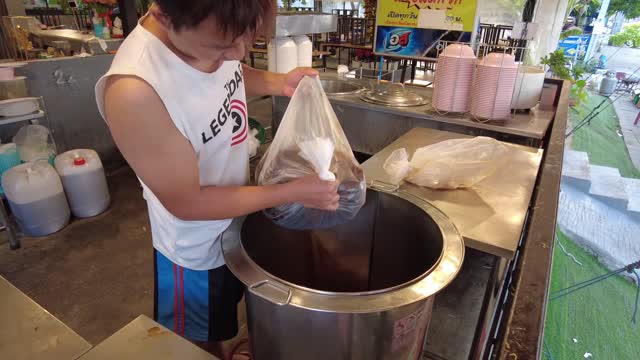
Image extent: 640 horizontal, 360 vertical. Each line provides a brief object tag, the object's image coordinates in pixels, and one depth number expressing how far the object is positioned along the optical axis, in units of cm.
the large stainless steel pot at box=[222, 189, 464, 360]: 67
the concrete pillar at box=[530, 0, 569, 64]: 418
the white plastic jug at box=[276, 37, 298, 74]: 244
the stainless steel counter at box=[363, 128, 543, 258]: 104
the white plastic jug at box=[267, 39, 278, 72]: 244
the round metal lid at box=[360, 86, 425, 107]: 227
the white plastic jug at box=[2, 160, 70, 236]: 245
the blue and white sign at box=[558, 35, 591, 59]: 491
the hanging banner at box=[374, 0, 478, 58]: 290
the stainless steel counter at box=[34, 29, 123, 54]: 355
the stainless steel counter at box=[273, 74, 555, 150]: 192
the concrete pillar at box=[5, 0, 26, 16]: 462
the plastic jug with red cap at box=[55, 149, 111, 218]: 269
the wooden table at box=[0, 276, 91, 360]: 67
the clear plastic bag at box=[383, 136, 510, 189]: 126
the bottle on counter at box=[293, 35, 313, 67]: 255
